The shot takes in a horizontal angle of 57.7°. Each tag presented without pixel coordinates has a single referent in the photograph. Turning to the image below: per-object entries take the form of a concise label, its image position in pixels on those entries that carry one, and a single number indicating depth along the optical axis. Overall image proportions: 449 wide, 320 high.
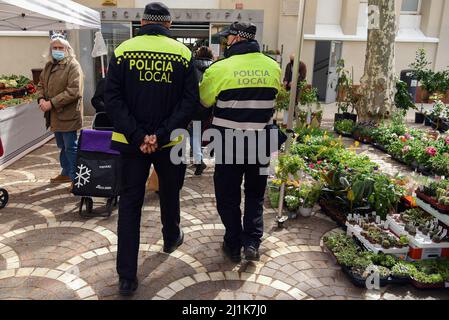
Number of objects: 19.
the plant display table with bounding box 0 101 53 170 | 6.38
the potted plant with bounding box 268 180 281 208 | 5.11
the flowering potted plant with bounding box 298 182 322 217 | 4.84
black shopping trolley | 4.51
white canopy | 4.93
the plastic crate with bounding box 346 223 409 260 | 3.73
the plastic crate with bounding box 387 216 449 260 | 3.69
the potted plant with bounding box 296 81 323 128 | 8.75
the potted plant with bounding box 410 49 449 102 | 10.98
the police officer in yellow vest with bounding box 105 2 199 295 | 2.97
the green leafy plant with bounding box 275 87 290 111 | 8.80
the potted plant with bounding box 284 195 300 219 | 4.80
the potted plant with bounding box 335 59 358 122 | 10.26
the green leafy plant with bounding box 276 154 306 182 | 4.58
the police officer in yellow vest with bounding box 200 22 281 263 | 3.29
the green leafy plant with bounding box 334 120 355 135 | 9.74
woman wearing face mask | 5.08
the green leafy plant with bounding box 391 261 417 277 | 3.48
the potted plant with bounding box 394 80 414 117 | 10.27
